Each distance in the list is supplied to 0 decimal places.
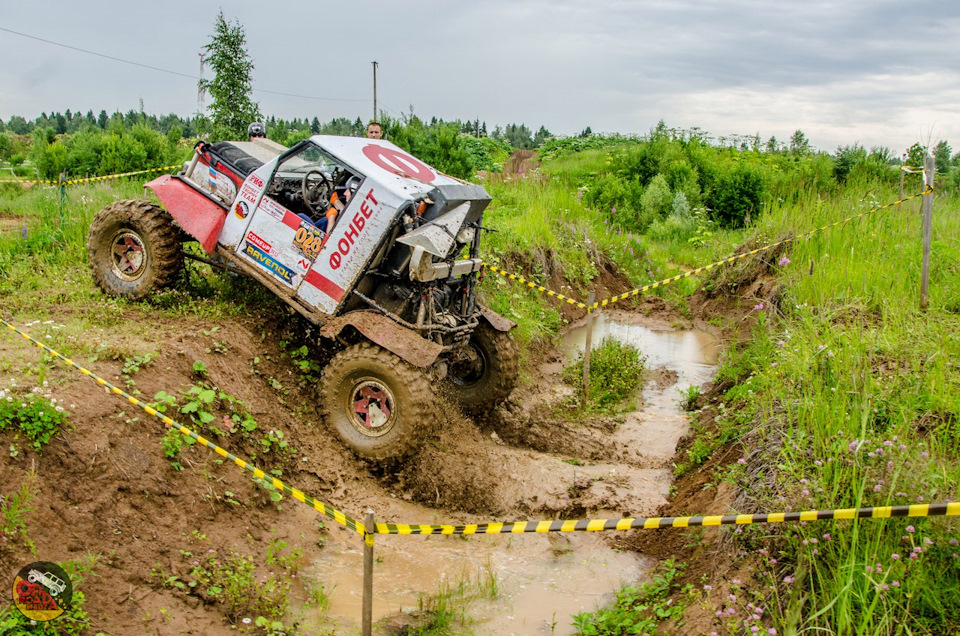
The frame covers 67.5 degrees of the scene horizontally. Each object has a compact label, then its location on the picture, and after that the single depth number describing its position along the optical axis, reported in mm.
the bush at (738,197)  18266
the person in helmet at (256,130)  8811
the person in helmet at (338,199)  6449
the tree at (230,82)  19312
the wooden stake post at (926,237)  6734
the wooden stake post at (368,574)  3678
